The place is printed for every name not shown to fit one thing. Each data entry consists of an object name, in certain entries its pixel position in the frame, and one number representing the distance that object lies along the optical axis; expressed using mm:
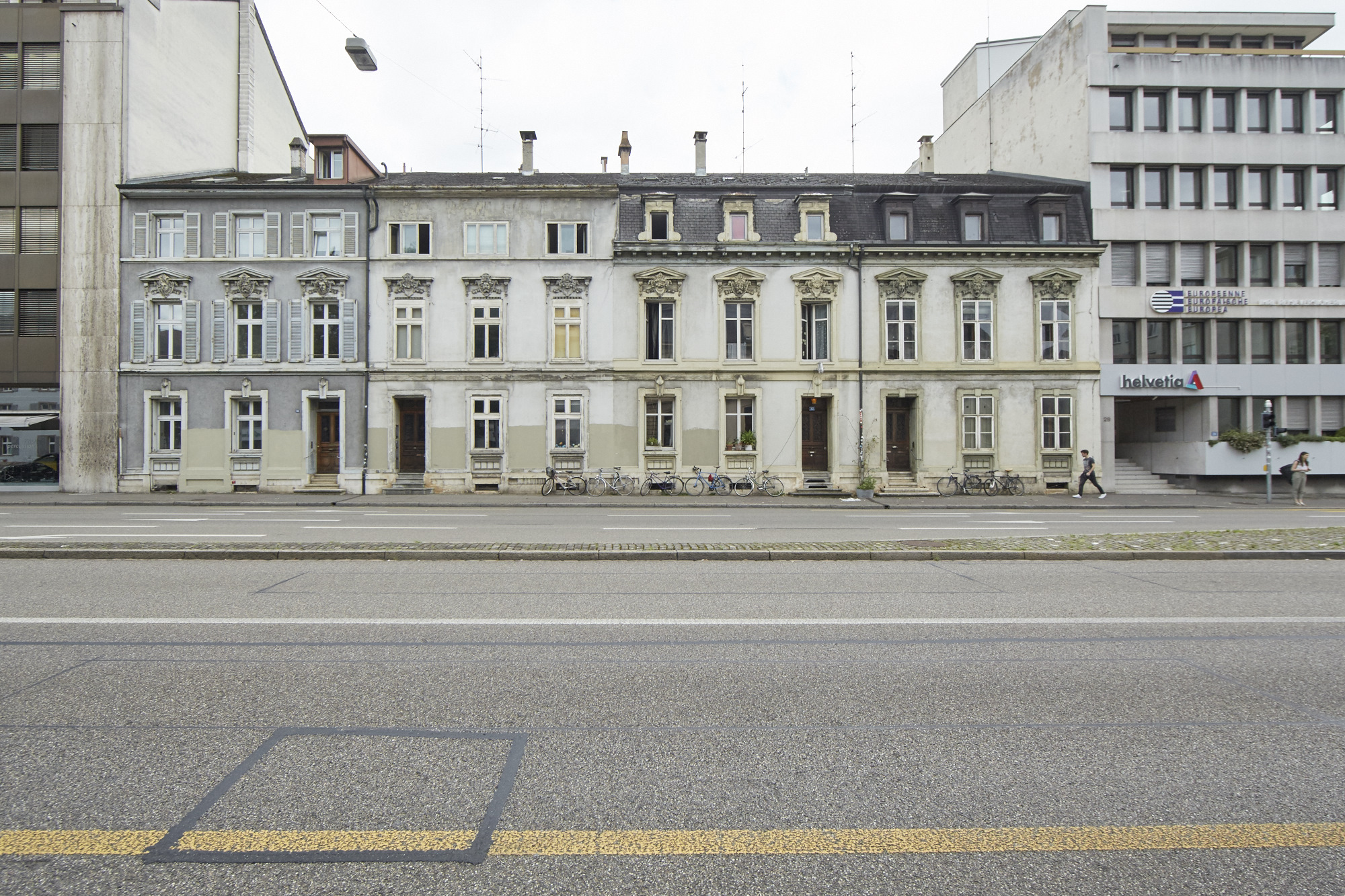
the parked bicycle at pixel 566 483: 25422
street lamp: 17906
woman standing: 23406
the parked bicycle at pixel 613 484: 25703
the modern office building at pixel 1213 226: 27188
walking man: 24734
